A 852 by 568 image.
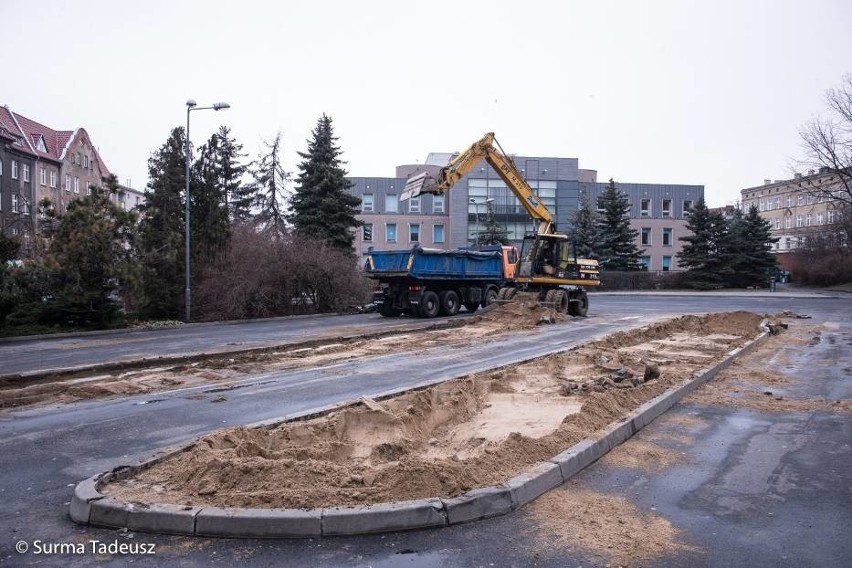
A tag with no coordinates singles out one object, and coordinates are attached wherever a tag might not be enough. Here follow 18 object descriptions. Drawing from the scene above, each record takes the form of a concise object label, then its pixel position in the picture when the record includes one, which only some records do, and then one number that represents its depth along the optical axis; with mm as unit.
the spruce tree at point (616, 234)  64938
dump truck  27417
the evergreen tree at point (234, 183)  51769
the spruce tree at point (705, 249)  62094
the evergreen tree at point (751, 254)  62406
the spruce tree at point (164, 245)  26438
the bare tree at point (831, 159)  45625
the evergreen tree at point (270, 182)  51406
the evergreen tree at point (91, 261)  22875
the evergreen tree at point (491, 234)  63250
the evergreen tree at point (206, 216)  28797
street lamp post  25522
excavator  26203
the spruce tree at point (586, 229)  65688
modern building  72000
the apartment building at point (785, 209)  96025
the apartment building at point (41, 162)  53966
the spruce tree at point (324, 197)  40656
